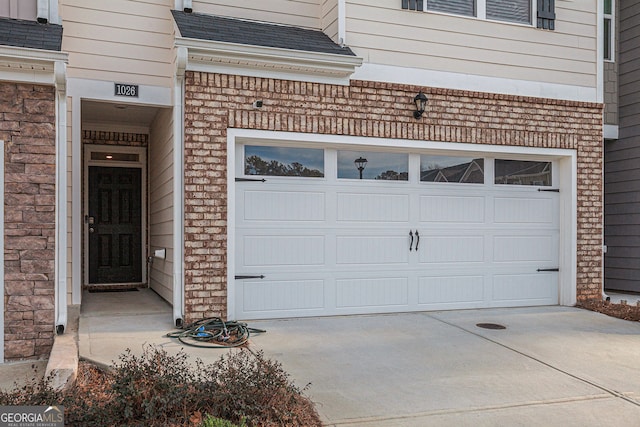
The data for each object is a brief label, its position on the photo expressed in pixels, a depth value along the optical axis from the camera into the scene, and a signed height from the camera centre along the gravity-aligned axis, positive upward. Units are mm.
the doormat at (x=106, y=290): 8898 -1178
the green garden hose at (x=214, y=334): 5656 -1201
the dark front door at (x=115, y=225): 9234 -156
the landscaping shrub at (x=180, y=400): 3318 -1108
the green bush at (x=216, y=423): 3107 -1121
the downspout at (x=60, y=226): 5703 -109
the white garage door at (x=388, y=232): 6984 -201
